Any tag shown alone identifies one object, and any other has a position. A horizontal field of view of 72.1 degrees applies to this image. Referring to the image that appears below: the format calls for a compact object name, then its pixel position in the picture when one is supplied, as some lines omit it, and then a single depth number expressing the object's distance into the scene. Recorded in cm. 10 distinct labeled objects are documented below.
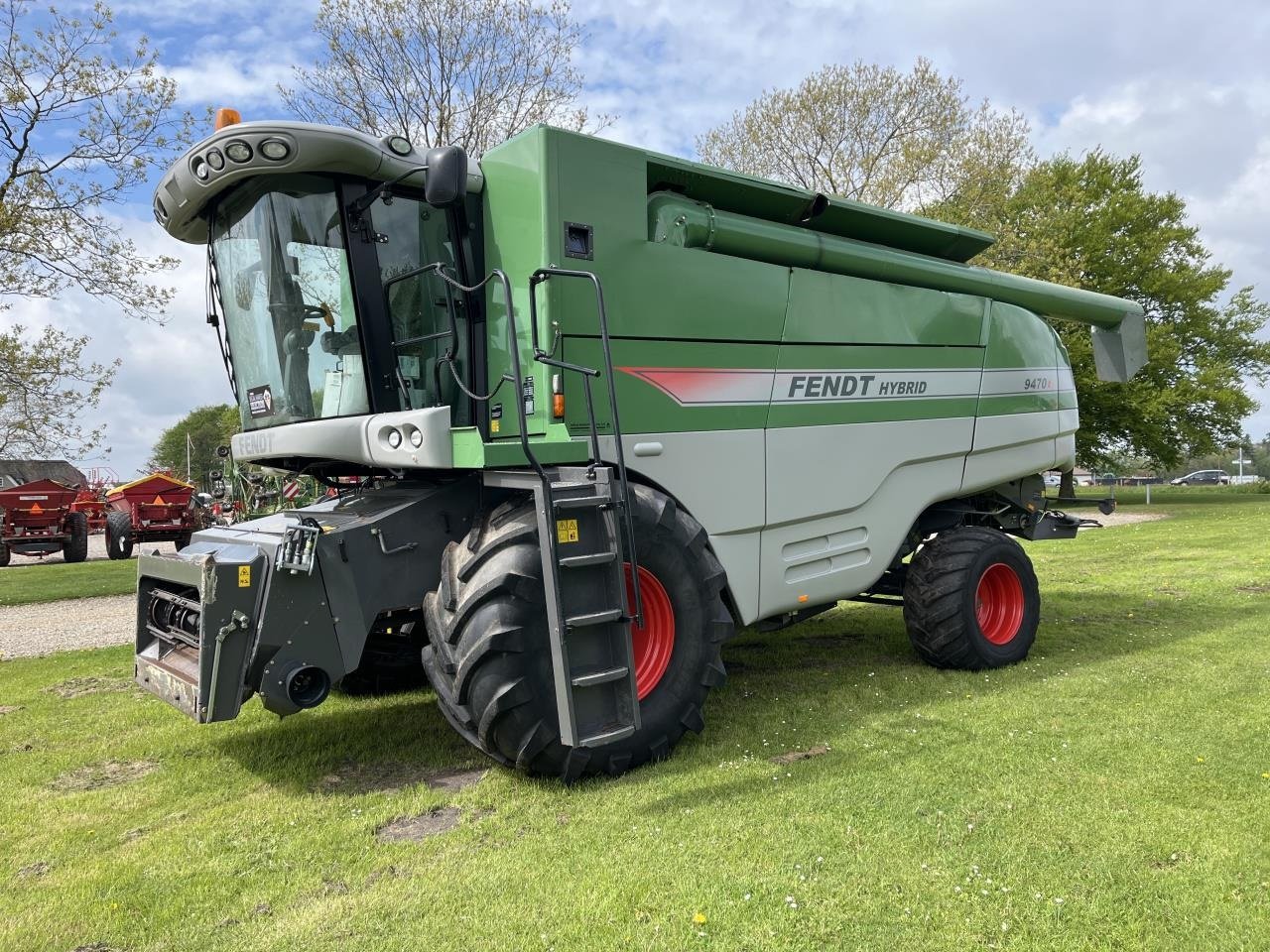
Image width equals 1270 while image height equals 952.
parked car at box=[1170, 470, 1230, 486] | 6638
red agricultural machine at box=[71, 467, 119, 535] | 1933
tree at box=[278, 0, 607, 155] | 1723
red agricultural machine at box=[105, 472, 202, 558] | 1755
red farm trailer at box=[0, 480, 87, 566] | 1712
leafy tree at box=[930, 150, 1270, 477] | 2678
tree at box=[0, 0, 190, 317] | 1308
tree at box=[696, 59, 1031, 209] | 2386
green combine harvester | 399
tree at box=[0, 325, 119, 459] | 1472
